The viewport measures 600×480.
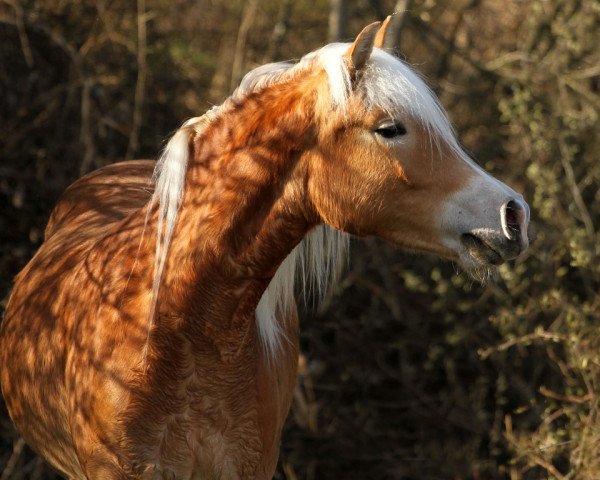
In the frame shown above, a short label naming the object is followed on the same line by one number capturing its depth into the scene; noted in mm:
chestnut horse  5070
